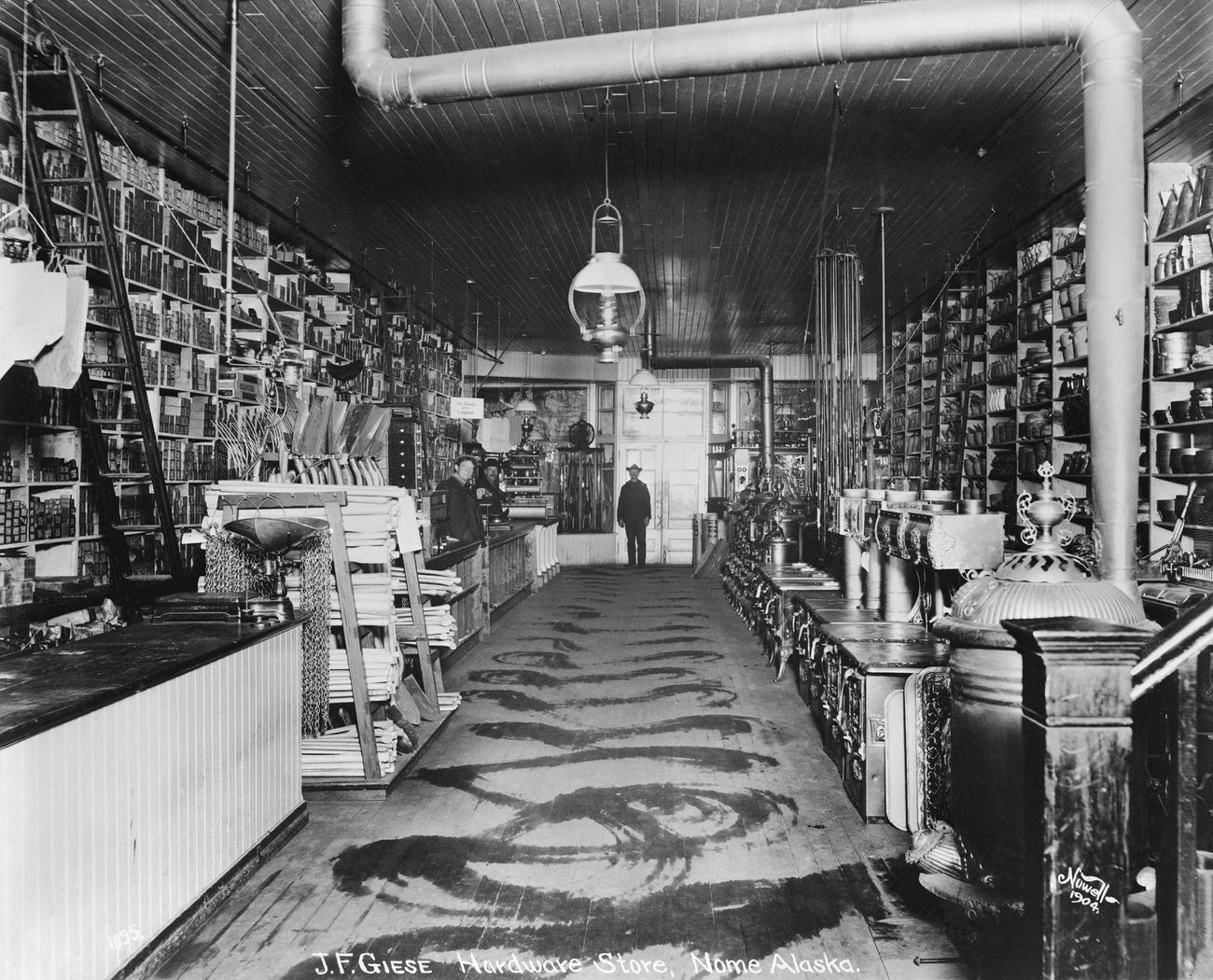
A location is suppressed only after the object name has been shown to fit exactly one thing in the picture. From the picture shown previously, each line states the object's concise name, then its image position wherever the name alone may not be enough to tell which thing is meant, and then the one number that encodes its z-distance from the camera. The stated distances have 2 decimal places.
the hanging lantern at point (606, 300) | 5.45
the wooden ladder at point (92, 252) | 5.04
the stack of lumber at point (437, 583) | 5.52
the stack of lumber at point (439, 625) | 5.43
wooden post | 2.04
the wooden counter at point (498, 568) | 7.58
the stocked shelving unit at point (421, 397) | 9.77
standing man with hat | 15.66
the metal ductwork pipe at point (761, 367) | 14.89
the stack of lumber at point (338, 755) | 4.19
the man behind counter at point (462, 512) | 8.80
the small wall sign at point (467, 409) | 11.30
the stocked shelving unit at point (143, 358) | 5.44
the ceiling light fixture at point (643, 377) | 13.63
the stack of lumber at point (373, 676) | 4.37
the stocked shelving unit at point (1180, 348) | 5.88
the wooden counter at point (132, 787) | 2.13
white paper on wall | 3.78
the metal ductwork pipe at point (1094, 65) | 3.97
